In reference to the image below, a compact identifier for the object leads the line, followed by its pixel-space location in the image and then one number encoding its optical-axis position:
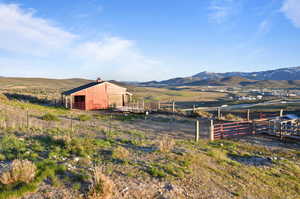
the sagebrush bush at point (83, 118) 18.46
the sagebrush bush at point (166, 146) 8.48
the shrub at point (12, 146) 6.75
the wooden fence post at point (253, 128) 15.41
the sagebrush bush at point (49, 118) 16.03
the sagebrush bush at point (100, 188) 4.52
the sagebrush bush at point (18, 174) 4.77
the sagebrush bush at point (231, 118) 20.75
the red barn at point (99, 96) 29.19
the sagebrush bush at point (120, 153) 7.28
